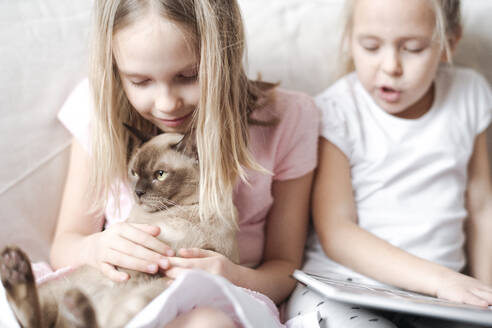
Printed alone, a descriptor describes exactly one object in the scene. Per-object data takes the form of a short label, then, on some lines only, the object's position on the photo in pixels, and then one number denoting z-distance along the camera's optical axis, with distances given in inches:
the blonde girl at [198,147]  32.3
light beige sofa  41.3
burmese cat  27.8
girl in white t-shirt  41.1
